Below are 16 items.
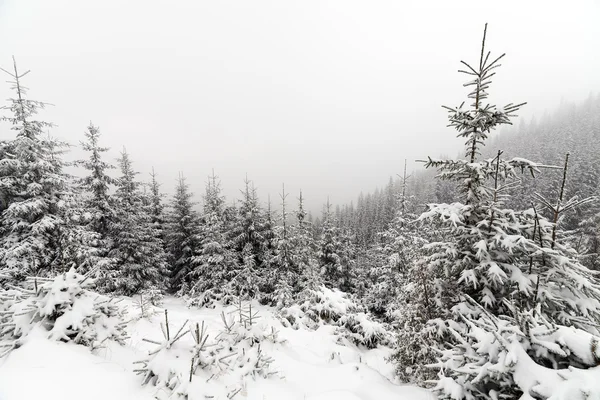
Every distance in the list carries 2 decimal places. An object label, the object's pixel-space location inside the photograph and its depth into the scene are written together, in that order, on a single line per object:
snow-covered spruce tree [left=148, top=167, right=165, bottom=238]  24.24
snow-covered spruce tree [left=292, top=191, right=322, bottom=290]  21.90
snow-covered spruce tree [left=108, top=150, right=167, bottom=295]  18.95
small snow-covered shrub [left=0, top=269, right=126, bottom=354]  4.81
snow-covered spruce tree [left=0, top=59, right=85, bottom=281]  11.23
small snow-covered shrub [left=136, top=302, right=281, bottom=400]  4.34
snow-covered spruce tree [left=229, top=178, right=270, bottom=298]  23.08
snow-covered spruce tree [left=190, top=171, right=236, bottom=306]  19.94
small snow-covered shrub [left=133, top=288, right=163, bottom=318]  17.36
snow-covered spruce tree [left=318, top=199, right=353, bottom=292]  24.53
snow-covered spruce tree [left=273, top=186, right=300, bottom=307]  21.92
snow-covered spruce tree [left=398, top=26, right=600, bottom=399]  3.20
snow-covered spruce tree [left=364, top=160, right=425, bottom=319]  16.61
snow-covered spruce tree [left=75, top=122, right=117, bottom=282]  17.25
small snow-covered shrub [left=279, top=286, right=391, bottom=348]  10.64
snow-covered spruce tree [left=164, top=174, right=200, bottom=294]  25.02
